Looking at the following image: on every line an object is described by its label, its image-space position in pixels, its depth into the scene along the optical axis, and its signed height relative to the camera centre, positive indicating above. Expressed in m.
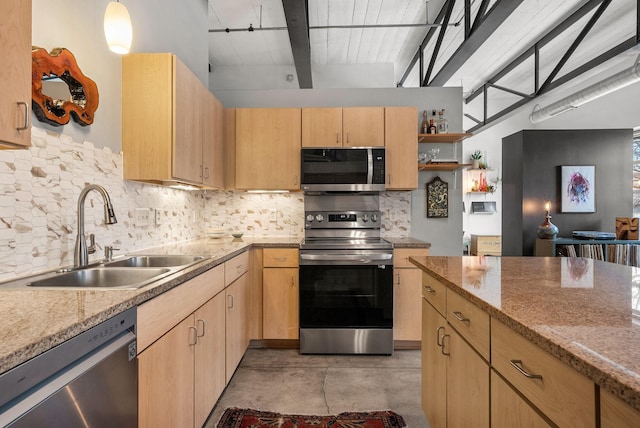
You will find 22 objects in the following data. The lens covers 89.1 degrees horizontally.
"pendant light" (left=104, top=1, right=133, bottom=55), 1.55 +0.92
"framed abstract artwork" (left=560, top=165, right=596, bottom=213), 5.32 +0.47
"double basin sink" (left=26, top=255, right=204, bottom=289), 1.35 -0.27
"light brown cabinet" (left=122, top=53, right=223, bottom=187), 2.00 +0.62
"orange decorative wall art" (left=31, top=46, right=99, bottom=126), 1.41 +0.62
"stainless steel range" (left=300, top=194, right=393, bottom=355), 2.75 -0.71
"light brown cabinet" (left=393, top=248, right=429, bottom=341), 2.84 -0.70
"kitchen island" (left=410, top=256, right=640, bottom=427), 0.59 -0.25
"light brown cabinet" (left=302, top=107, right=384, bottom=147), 3.13 +0.86
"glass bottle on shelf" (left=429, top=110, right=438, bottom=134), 3.30 +1.00
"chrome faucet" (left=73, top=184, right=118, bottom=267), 1.50 -0.08
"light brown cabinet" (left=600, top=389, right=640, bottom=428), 0.52 -0.32
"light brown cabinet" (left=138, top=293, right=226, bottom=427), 1.18 -0.69
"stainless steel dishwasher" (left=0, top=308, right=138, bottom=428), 0.66 -0.40
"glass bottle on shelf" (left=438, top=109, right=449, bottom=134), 3.33 +0.94
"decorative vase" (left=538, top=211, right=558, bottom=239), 4.64 -0.21
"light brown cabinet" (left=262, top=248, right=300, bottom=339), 2.86 -0.68
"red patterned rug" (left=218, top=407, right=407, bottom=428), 1.85 -1.19
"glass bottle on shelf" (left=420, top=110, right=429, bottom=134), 3.33 +0.96
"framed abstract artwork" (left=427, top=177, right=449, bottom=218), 3.41 +0.19
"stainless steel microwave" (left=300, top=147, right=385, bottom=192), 2.99 +0.44
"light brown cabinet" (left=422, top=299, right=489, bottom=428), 1.08 -0.65
